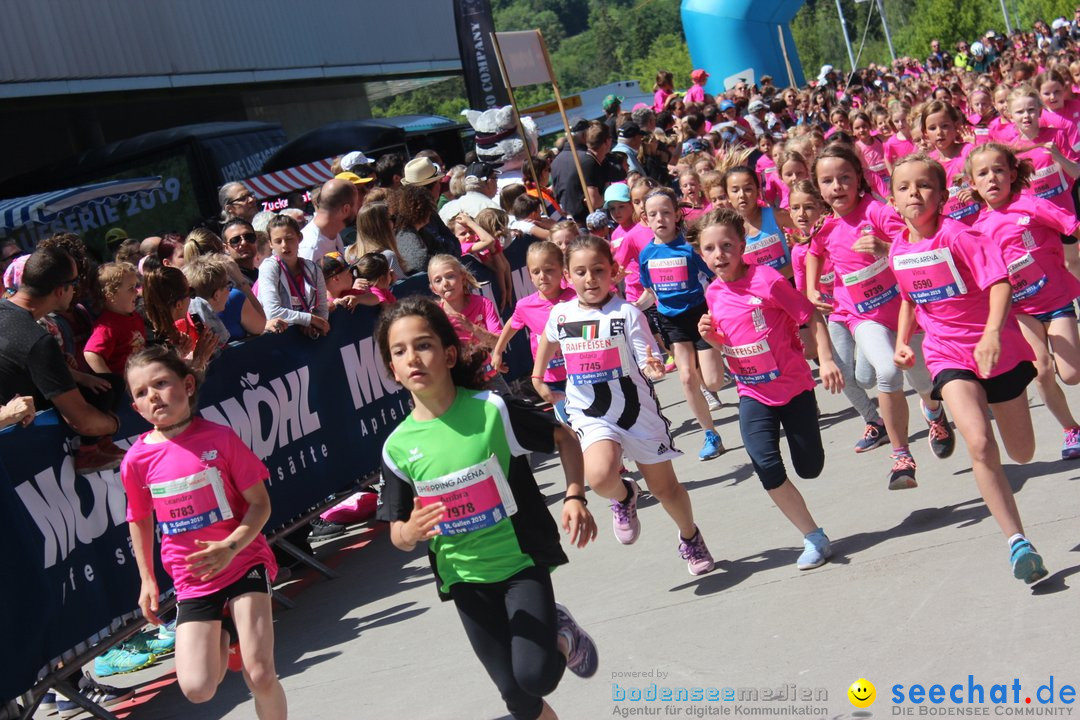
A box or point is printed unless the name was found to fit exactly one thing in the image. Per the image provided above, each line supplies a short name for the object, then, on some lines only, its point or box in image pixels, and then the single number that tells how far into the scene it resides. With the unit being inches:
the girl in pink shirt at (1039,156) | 357.1
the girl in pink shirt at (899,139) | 513.7
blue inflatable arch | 1376.7
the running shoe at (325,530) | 362.3
